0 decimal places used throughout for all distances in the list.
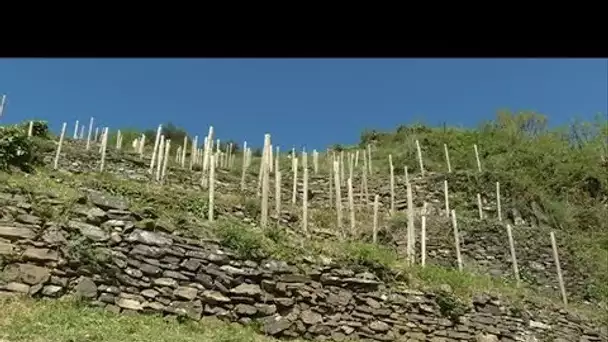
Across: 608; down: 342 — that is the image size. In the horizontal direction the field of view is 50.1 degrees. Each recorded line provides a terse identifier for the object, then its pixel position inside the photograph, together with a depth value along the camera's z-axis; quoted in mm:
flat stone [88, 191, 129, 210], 11656
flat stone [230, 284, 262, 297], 11266
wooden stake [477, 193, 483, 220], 19769
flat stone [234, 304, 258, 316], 11117
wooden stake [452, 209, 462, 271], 15617
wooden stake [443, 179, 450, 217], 19003
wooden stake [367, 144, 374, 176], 23980
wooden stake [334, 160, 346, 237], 15422
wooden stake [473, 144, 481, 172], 23959
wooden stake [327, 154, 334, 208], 18894
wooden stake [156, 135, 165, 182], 17922
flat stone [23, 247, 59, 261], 10133
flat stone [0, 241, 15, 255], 10016
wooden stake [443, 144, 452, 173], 24012
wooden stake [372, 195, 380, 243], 15234
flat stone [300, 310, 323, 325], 11375
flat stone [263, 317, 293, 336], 10953
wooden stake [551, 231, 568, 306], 15891
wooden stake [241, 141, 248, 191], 17848
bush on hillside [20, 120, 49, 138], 20219
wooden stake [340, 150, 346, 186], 21641
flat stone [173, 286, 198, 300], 10859
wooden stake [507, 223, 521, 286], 16341
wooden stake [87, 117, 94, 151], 20797
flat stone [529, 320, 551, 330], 13155
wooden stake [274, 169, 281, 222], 14844
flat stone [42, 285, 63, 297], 9844
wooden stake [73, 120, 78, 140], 24523
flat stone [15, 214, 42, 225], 10586
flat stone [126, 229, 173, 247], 11195
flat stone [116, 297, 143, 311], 10305
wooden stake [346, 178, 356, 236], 15549
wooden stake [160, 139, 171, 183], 17656
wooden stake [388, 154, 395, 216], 19041
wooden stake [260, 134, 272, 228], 13766
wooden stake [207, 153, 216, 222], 13312
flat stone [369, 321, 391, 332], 11721
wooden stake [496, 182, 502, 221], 20084
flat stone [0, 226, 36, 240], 10234
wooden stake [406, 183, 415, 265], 14270
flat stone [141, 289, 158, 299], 10648
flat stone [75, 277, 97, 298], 10109
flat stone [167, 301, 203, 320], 10642
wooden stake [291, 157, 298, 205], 17814
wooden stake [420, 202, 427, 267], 14359
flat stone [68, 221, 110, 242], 10805
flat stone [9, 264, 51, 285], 9828
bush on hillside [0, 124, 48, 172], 13734
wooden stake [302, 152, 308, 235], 14634
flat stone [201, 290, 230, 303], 11000
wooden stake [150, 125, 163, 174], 18141
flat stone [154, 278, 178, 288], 10844
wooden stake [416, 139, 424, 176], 23445
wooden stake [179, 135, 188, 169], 21586
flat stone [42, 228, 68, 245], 10406
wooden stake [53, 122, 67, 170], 16325
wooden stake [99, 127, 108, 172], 17250
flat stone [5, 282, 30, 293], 9635
